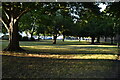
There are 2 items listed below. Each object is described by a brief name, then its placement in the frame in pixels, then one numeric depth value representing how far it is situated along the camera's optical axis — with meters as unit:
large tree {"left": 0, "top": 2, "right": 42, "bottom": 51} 15.27
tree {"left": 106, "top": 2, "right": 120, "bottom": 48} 10.86
